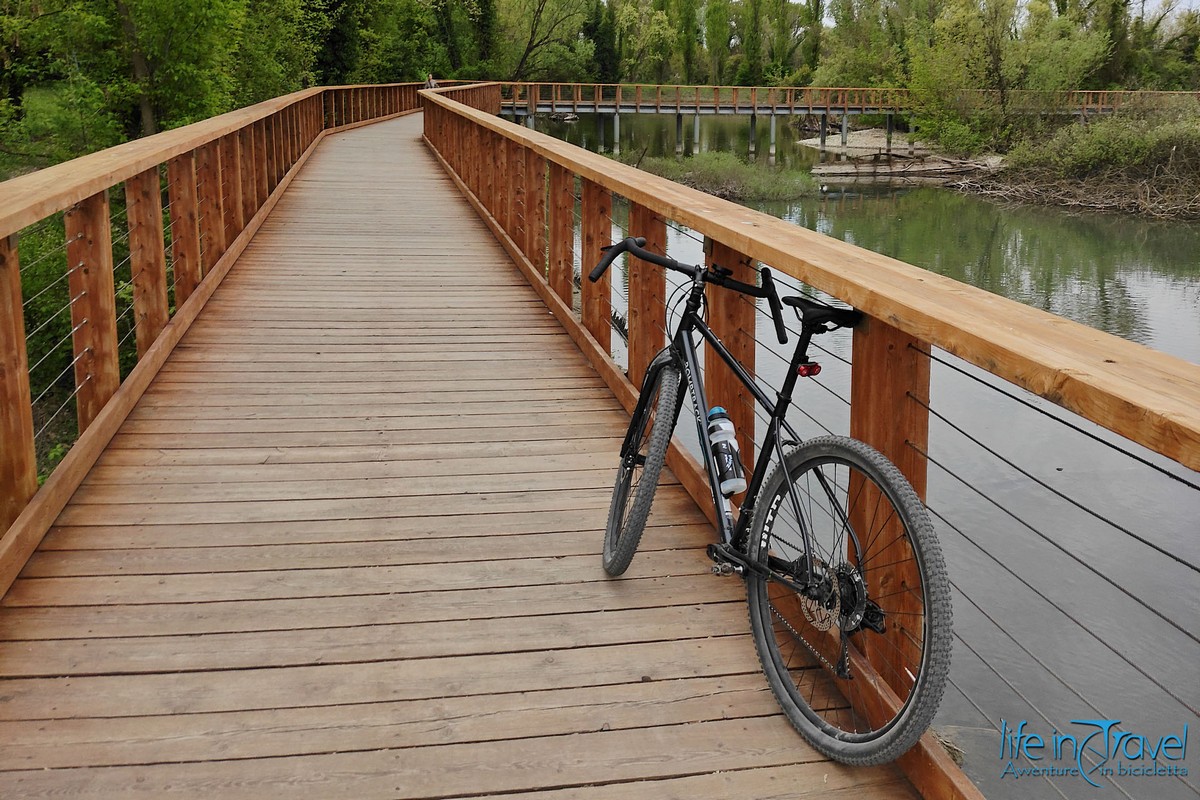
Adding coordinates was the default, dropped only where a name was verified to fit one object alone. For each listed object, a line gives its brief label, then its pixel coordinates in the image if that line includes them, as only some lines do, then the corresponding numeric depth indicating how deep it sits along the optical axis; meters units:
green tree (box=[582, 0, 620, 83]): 61.78
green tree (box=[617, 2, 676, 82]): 65.50
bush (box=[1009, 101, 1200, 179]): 29.52
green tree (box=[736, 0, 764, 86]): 70.56
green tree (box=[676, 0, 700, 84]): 75.38
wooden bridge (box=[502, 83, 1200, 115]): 45.09
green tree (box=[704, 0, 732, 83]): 75.62
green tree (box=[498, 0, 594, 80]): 52.09
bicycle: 2.02
